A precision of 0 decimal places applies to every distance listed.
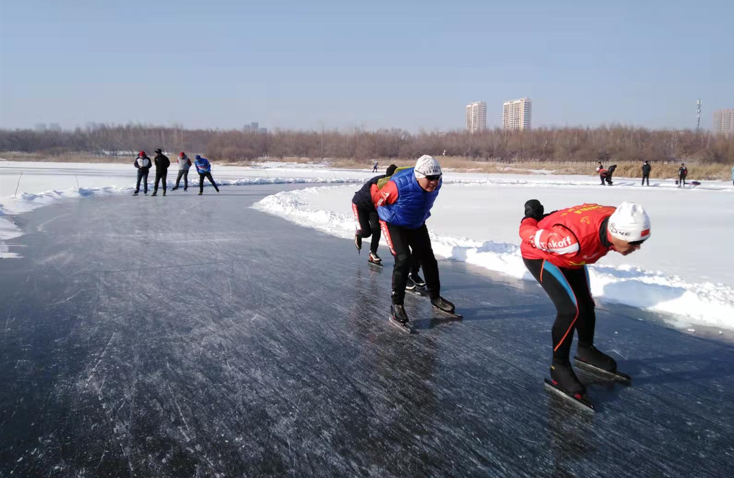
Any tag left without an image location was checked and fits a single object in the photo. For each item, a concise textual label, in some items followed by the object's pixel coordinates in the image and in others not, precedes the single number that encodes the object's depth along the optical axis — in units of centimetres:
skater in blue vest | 455
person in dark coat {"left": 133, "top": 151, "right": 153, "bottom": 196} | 1732
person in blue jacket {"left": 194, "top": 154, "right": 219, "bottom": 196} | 1851
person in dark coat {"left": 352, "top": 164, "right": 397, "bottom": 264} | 724
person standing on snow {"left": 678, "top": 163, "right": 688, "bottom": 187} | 2940
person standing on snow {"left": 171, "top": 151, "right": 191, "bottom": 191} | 1975
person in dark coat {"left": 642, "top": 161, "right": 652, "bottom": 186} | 3089
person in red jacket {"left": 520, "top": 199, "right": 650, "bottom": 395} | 282
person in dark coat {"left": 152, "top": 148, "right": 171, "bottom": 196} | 1716
